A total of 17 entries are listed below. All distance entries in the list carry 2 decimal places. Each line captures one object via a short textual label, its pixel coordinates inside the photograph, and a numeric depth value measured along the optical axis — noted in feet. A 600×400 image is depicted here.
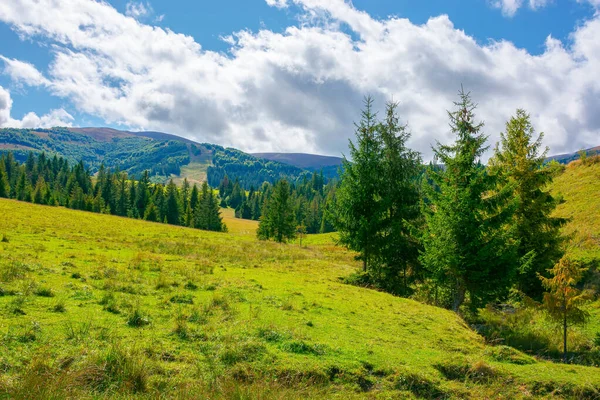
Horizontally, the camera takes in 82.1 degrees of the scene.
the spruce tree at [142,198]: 362.74
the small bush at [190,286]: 51.36
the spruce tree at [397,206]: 88.07
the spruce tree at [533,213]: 79.00
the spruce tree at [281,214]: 218.59
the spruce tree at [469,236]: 62.49
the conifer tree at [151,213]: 325.83
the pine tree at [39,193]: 322.55
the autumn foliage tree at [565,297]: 51.24
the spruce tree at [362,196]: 89.71
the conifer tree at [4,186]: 321.91
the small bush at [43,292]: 37.17
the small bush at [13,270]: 40.73
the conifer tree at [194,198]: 384.27
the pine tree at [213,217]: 328.54
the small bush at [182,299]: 42.62
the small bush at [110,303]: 35.29
